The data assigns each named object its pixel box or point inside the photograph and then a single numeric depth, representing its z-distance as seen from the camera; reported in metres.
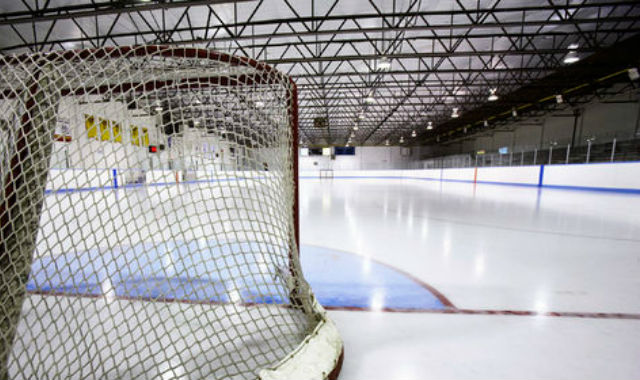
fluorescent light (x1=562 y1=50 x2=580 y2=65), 8.40
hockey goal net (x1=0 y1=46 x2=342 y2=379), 1.36
